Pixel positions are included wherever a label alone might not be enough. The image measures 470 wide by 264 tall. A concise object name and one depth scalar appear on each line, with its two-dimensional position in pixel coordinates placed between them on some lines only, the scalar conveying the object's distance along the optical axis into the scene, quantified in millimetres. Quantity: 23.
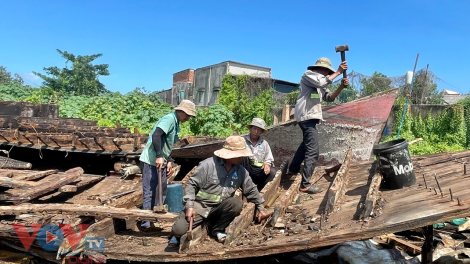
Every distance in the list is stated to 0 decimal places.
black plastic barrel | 3564
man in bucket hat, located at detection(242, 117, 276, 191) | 4918
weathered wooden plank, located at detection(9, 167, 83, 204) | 4496
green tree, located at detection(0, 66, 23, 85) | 43256
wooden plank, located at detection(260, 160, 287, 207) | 4125
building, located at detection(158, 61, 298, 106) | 24375
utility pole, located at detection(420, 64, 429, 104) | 13196
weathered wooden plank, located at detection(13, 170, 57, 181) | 5398
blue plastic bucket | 4484
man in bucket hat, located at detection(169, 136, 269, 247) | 3363
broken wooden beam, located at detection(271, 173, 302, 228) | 3445
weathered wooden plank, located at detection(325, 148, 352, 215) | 3389
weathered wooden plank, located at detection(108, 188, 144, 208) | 4288
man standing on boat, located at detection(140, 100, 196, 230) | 4344
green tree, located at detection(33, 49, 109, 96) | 35750
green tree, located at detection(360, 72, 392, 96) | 13477
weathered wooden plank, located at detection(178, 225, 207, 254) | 3061
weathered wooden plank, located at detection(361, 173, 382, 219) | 2947
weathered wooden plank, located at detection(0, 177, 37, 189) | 4844
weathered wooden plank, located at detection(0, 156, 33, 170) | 6371
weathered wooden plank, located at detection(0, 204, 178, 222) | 3658
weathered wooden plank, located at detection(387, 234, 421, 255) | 4461
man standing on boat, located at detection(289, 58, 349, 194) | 4480
